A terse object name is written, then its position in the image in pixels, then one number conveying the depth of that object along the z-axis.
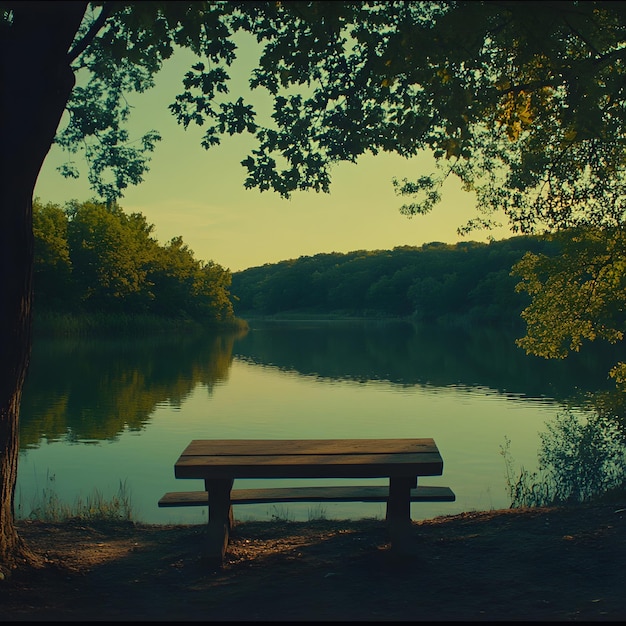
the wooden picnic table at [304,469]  5.57
